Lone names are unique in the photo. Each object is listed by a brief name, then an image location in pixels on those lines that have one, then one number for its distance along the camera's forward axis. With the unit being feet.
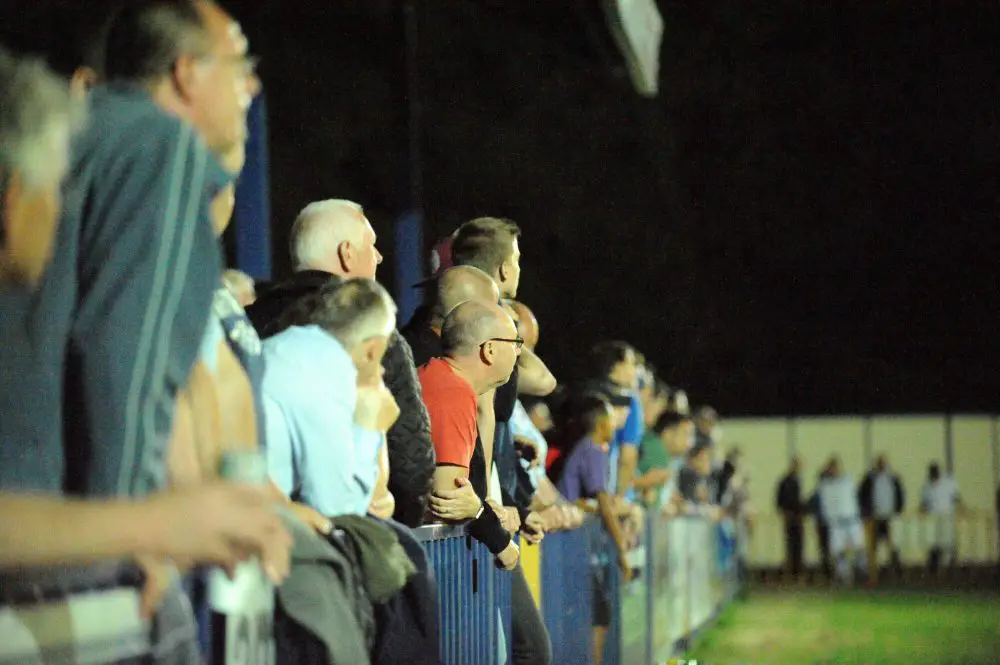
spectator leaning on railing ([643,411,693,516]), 88.22
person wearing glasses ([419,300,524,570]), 39.47
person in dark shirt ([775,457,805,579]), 198.90
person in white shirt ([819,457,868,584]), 188.85
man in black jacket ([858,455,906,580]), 192.54
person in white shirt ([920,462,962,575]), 209.15
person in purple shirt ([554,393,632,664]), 61.11
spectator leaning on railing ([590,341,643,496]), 68.44
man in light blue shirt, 26.61
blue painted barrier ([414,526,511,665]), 34.45
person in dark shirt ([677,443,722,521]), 115.75
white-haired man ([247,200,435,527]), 34.04
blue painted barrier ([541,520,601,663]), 51.60
